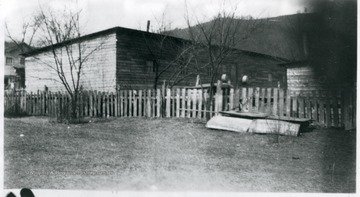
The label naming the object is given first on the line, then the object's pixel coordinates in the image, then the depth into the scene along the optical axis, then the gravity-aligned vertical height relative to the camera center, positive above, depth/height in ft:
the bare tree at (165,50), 59.76 +8.79
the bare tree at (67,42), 45.54 +9.26
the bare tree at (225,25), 43.57 +10.25
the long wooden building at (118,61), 56.29 +6.64
